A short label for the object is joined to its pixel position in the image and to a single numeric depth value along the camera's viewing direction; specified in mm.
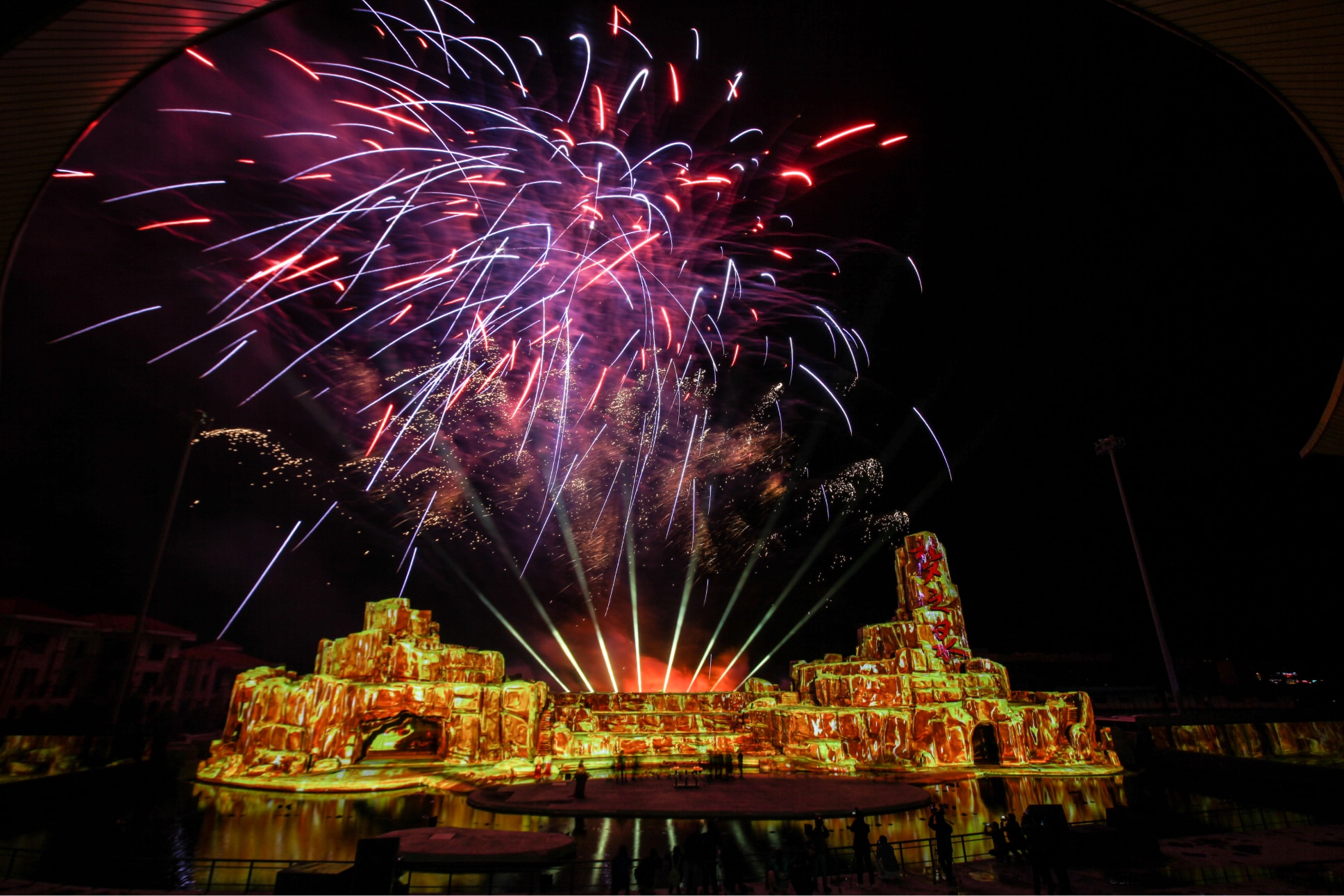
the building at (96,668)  37875
